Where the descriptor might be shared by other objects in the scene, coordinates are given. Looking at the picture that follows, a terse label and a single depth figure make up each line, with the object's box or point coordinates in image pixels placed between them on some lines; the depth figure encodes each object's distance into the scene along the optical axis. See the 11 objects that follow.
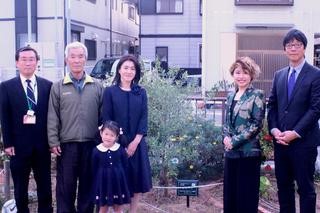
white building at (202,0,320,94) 16.45
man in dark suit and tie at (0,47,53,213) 4.52
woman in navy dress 4.47
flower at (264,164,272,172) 6.21
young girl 4.39
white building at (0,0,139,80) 17.41
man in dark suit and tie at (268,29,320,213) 4.24
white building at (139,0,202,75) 24.36
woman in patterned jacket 4.41
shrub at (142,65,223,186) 5.64
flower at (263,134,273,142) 6.08
